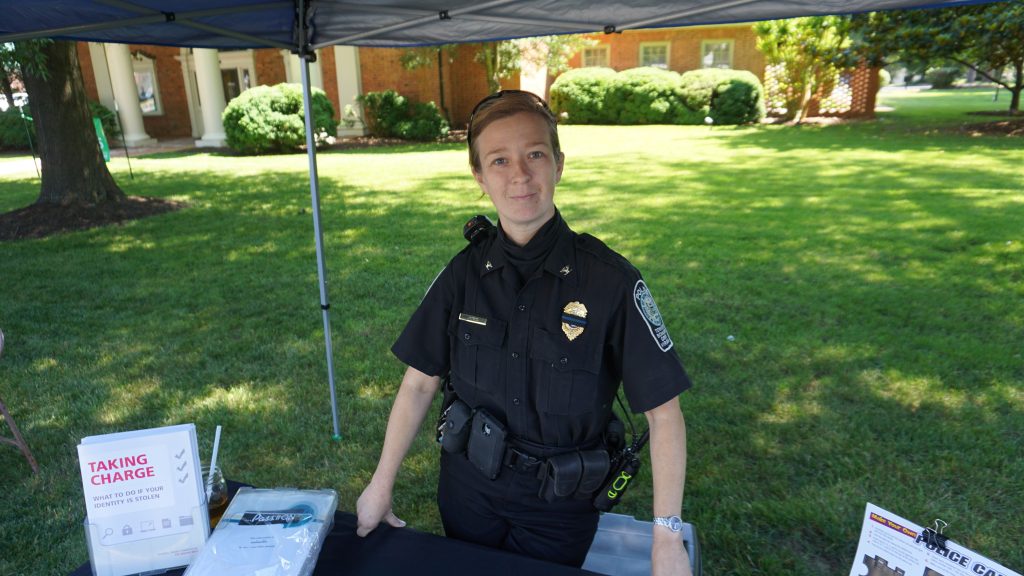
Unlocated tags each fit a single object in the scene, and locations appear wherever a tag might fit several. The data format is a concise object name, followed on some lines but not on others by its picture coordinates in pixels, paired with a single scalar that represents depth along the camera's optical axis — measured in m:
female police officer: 1.72
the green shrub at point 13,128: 18.98
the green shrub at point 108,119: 19.05
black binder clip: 1.32
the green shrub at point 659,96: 21.20
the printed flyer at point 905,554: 1.30
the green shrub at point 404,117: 19.17
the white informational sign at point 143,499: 1.47
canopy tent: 2.61
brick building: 19.05
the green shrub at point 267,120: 16.06
